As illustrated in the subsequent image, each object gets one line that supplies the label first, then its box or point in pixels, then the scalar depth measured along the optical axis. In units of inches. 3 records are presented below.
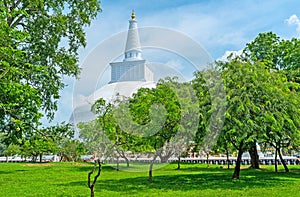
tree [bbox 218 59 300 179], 565.6
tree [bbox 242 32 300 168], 968.9
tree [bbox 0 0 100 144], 605.6
